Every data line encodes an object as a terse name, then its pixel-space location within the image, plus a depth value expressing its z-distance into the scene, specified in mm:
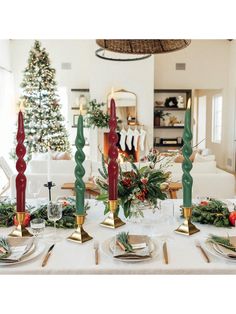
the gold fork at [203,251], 1168
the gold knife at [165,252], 1163
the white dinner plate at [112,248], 1147
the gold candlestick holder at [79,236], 1345
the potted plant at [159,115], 8555
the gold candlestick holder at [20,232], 1400
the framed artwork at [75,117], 8492
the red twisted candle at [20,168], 1323
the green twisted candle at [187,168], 1327
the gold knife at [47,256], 1134
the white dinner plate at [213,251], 1150
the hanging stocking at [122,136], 8031
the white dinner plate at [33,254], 1130
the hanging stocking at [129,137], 7965
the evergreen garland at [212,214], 1596
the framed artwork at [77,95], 8375
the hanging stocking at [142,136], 7975
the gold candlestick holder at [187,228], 1435
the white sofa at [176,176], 3988
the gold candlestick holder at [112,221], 1559
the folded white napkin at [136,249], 1155
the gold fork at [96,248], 1168
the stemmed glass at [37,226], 1424
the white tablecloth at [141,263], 1097
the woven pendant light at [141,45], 1979
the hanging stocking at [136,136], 7957
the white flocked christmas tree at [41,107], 7262
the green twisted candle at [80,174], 1253
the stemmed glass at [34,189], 2059
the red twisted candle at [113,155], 1334
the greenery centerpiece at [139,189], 1501
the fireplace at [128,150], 8039
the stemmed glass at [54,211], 1483
